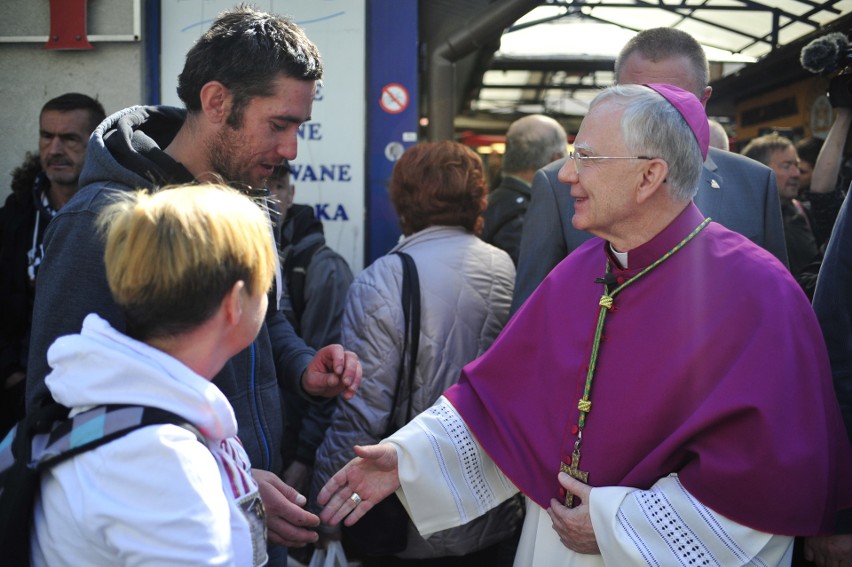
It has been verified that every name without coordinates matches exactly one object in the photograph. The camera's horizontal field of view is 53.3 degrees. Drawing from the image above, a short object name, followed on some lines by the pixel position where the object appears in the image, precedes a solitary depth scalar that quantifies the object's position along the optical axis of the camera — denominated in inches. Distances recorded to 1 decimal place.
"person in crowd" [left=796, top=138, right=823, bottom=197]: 240.1
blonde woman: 56.2
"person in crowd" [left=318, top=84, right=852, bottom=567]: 78.2
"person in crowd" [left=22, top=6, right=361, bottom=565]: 81.8
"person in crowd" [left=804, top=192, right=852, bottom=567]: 99.4
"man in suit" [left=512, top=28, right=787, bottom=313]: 120.5
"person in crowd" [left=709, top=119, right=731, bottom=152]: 161.0
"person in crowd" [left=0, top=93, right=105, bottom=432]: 144.9
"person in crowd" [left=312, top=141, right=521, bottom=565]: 128.4
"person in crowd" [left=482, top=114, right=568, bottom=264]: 177.6
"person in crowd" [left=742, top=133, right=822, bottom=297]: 197.9
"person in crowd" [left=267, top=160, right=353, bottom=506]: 146.9
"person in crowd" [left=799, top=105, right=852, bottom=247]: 163.0
